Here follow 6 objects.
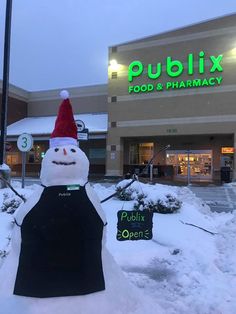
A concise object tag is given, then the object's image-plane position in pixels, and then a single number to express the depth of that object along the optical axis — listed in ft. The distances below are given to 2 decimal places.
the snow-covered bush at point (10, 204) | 16.76
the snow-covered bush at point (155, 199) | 17.45
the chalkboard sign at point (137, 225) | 9.17
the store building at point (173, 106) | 58.11
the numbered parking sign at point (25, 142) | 23.06
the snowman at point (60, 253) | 6.49
